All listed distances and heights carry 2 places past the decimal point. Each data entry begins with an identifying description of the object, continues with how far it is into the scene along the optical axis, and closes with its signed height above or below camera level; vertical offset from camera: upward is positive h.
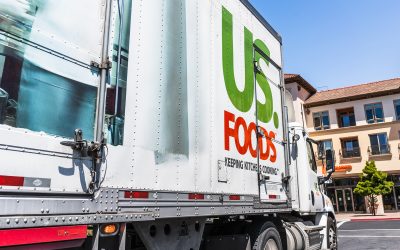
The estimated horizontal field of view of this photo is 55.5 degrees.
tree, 31.09 +1.98
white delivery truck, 2.46 +0.71
